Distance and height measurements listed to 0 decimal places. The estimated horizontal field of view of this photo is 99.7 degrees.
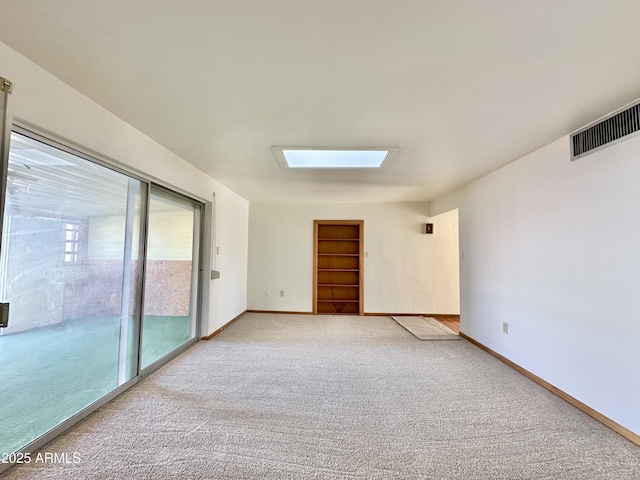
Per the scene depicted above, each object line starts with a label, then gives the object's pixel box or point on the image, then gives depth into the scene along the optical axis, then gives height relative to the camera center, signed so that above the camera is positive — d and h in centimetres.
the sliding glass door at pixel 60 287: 153 -25
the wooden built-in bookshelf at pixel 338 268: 561 -31
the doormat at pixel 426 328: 398 -120
